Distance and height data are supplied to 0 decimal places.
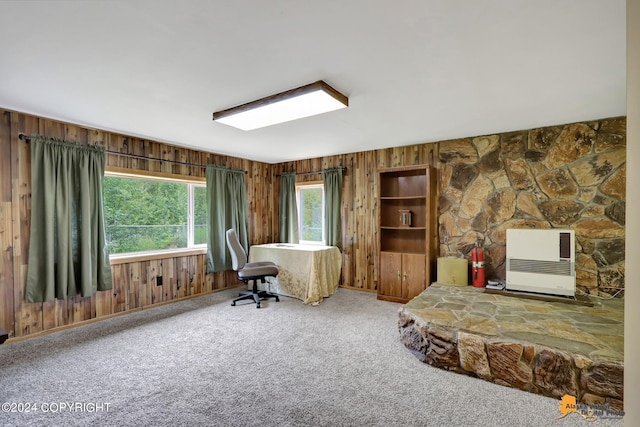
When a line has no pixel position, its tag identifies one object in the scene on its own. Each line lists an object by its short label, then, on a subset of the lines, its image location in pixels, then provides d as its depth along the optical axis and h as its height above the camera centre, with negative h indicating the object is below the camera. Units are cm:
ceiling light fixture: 230 +99
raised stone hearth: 194 -102
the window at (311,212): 550 +3
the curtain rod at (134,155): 294 +81
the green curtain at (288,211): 559 +5
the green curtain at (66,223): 300 -8
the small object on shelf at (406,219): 433 -10
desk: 429 -89
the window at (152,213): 376 +3
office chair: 407 -80
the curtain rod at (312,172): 501 +79
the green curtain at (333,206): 503 +13
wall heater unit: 299 -56
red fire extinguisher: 362 -73
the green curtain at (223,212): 467 +4
